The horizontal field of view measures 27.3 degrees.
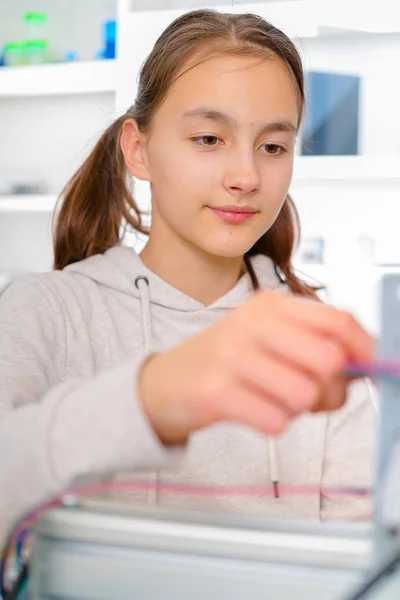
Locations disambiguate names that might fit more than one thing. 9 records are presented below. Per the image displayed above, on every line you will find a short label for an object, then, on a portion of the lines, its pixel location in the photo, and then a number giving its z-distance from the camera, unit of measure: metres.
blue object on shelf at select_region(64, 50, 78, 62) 2.55
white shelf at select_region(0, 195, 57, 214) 2.51
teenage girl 0.94
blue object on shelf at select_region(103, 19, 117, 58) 2.50
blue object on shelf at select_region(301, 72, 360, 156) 2.24
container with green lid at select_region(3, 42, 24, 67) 2.60
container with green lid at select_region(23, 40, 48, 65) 2.59
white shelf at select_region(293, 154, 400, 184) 2.17
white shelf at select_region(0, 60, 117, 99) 2.45
